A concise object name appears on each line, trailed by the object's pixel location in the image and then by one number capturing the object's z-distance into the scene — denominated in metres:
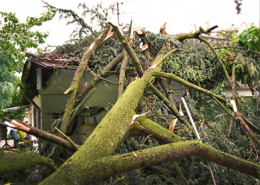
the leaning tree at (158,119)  2.12
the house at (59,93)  4.65
